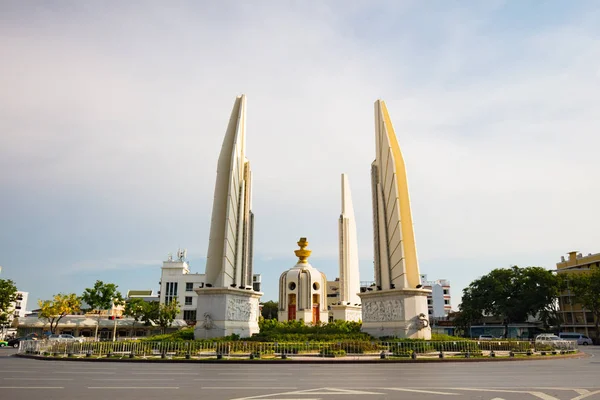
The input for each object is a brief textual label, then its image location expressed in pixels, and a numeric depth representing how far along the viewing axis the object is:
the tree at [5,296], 47.06
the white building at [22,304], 98.94
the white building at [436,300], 87.81
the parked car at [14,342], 37.27
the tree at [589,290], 48.44
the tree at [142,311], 51.12
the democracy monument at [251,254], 27.53
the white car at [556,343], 27.86
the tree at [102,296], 45.78
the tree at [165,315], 51.78
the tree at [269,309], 85.71
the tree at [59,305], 47.50
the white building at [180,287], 69.62
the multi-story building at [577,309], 59.72
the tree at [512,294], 54.69
